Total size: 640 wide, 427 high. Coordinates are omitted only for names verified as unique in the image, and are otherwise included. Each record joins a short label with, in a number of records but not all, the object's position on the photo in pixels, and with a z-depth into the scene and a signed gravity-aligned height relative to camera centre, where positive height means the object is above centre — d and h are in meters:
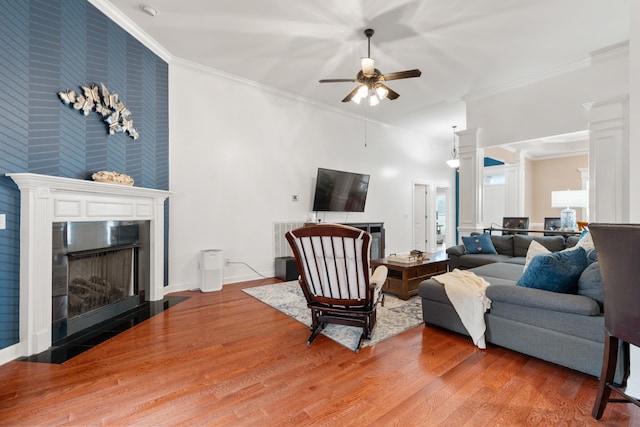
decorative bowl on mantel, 2.89 +0.37
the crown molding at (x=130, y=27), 3.07 +2.19
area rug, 2.67 -1.10
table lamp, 5.30 +0.22
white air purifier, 4.21 -0.81
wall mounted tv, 5.76 +0.49
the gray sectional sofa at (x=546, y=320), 1.96 -0.81
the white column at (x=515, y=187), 7.45 +0.72
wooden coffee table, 3.70 -0.81
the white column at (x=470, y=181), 5.39 +0.63
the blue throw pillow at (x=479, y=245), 4.89 -0.50
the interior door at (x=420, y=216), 8.46 -0.04
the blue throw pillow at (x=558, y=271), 2.18 -0.42
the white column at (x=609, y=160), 3.73 +0.73
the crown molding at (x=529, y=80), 4.26 +2.20
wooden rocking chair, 2.29 -0.52
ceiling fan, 3.21 +1.56
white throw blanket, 2.44 -0.75
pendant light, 6.98 +1.74
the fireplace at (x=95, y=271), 2.56 -0.59
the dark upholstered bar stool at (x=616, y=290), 1.41 -0.38
